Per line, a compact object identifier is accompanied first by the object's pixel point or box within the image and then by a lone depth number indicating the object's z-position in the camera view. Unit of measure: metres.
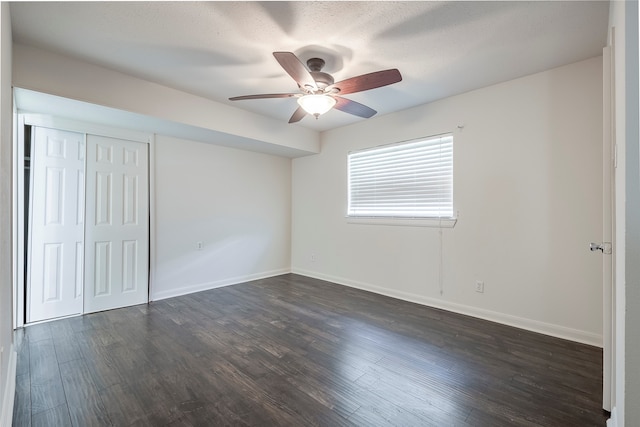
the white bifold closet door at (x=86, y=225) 2.84
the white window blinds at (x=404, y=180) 3.23
